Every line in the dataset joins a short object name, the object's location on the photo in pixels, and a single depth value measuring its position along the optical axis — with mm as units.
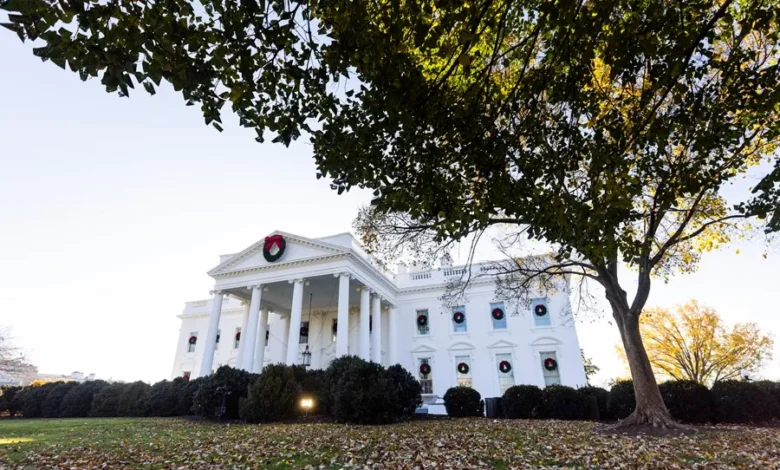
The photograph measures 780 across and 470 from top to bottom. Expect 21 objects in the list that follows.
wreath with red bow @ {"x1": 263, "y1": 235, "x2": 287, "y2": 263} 22234
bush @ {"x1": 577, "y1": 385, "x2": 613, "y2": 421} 14641
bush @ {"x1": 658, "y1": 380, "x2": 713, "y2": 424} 13211
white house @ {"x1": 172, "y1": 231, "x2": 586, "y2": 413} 21484
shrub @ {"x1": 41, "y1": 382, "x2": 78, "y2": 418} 19688
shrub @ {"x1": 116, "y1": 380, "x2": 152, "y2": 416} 18109
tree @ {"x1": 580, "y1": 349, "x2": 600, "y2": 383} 32375
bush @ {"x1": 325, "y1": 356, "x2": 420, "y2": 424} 13125
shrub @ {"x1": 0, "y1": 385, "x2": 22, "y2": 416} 20594
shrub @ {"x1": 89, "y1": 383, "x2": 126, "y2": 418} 18828
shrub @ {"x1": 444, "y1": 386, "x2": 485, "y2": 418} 15914
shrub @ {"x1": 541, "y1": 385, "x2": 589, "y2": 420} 14664
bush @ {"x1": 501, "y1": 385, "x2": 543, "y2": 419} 15305
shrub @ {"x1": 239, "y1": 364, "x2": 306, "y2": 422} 14336
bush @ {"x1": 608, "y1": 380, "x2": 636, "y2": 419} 14211
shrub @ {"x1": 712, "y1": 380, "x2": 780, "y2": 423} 12711
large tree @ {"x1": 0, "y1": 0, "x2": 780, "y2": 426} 3553
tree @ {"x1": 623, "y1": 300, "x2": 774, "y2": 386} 28906
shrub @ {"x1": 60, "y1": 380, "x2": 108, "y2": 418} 19438
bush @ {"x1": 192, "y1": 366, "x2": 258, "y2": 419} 15422
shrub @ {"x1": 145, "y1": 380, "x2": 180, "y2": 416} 17828
